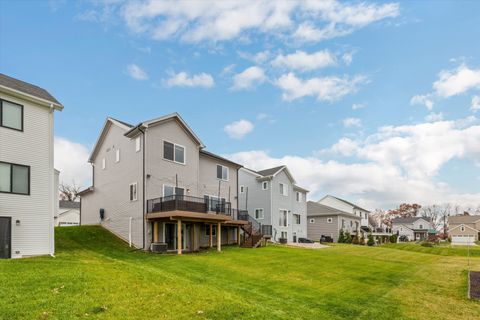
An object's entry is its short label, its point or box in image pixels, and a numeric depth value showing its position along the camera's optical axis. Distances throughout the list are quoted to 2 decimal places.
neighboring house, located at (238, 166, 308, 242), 33.81
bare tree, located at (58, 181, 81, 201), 55.88
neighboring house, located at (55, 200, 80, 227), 43.12
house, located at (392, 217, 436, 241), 80.31
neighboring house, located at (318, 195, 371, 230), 53.16
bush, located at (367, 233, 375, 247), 41.94
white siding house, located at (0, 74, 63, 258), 14.03
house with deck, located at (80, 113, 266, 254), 21.03
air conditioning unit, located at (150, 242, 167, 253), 19.67
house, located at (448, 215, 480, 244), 72.62
